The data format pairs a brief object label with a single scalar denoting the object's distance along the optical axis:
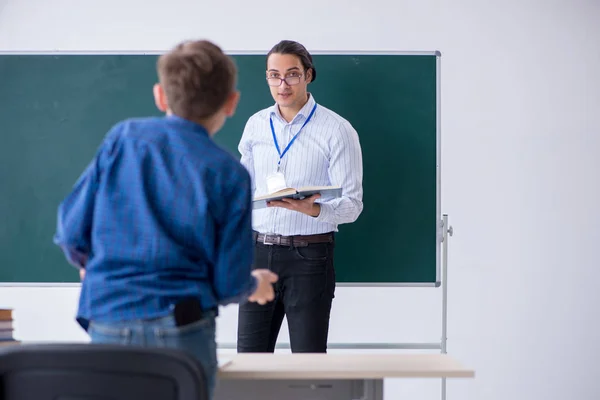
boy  2.70
